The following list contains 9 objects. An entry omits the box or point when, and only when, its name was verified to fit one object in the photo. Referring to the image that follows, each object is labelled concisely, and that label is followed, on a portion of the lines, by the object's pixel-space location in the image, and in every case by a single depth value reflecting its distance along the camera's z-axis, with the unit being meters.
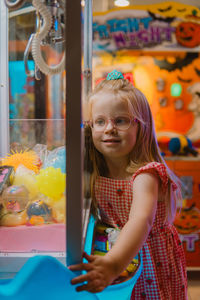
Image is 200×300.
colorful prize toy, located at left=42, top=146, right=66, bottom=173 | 0.75
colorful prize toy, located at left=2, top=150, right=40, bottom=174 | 0.84
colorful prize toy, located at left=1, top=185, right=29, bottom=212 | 0.73
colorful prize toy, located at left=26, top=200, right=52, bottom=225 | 0.71
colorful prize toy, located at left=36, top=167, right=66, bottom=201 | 0.67
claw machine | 0.48
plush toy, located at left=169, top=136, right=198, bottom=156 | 2.48
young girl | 0.85
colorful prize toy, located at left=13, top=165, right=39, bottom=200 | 0.75
